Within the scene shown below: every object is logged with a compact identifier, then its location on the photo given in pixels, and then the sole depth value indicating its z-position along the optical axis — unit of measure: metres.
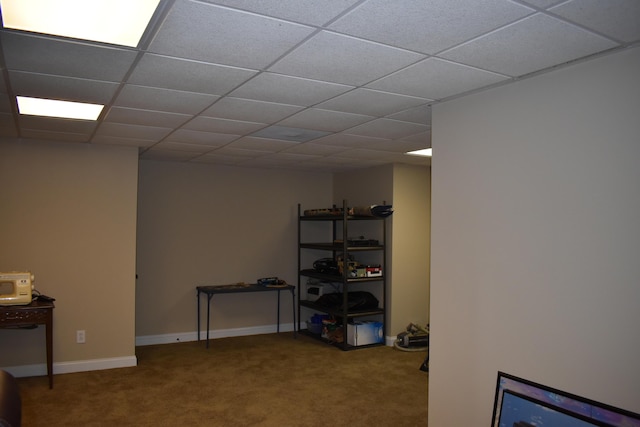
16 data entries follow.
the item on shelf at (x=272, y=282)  6.61
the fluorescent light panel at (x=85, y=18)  1.98
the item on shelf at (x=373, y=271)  6.29
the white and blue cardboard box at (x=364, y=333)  6.14
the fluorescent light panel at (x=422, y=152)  5.30
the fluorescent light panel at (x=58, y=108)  3.49
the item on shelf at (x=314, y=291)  6.94
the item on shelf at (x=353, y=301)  6.27
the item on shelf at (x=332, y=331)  6.32
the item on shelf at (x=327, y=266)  6.45
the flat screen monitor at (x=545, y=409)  2.18
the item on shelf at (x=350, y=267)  6.22
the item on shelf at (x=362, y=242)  6.28
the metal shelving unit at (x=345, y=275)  6.11
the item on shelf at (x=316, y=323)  6.77
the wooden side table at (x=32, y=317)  4.33
